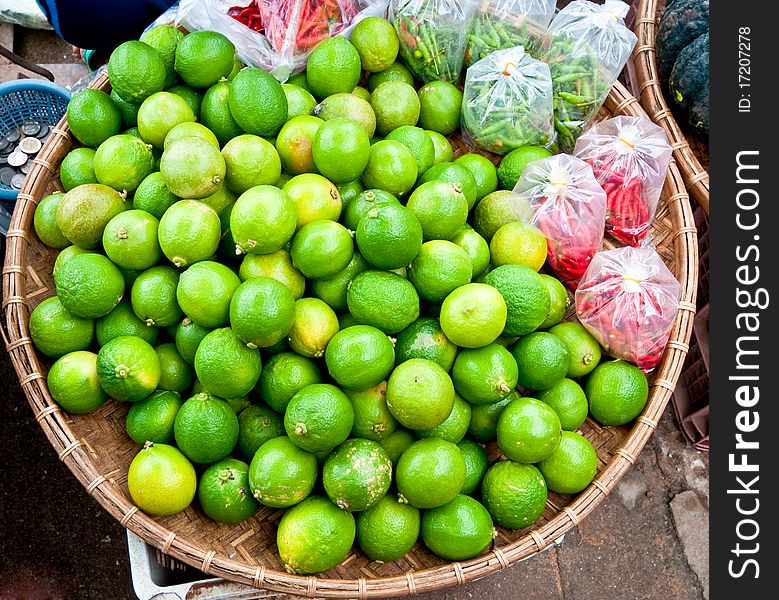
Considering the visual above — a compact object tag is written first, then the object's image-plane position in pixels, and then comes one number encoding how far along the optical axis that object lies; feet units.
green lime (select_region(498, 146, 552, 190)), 2.45
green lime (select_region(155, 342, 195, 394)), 2.21
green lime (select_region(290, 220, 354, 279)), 2.12
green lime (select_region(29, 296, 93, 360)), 2.20
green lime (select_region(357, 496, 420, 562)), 2.08
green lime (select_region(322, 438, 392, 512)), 2.02
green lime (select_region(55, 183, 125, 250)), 2.19
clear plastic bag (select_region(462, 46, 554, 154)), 2.46
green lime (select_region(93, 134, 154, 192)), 2.25
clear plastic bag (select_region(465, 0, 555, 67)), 2.57
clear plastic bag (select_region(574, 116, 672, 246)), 2.46
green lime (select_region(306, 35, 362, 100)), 2.40
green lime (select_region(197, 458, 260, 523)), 2.09
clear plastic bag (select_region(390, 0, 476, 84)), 2.52
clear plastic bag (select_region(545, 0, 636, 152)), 2.52
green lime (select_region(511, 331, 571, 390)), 2.19
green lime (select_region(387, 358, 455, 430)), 2.03
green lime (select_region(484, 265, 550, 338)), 2.18
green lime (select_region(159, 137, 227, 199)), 2.12
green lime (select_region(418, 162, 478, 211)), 2.32
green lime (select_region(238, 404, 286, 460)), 2.17
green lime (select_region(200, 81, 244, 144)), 2.32
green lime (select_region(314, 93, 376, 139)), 2.36
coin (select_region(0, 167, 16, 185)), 3.08
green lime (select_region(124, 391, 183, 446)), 2.14
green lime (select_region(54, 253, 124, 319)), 2.13
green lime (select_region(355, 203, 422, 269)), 2.09
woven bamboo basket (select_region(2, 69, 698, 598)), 2.07
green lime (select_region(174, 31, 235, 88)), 2.33
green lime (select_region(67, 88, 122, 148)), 2.34
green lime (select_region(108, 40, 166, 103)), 2.28
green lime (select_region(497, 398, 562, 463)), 2.10
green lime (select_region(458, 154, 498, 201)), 2.44
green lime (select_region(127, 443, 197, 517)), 2.06
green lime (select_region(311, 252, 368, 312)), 2.21
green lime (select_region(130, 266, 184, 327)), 2.16
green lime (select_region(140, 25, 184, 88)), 2.41
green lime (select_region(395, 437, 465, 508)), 2.03
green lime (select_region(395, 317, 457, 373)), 2.16
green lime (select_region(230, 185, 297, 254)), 2.08
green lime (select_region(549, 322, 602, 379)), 2.30
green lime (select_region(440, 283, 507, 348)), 2.09
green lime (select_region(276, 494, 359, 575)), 2.02
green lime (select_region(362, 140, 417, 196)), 2.27
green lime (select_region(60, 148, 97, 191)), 2.33
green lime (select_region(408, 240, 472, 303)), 2.17
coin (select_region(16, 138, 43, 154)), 3.10
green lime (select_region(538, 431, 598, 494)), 2.17
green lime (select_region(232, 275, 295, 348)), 1.99
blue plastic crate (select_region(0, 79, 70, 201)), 3.02
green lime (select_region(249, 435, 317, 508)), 2.03
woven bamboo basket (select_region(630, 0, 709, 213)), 2.56
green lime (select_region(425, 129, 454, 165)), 2.47
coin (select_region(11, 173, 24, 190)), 3.06
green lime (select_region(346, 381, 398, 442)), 2.12
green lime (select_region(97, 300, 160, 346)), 2.21
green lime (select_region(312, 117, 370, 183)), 2.18
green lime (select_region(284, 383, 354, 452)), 1.99
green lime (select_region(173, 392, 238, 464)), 2.06
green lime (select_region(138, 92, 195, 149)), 2.28
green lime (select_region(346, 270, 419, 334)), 2.11
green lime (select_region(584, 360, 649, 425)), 2.26
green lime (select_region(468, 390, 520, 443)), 2.23
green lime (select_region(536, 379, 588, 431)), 2.24
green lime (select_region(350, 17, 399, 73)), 2.49
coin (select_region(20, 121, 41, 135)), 3.14
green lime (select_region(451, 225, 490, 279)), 2.29
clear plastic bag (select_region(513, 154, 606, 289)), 2.38
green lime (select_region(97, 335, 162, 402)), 2.08
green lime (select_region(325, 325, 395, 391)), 2.04
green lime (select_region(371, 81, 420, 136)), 2.44
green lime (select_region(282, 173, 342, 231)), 2.20
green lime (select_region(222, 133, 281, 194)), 2.21
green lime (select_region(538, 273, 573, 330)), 2.32
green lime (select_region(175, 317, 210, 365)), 2.15
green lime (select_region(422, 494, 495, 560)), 2.08
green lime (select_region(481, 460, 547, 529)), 2.12
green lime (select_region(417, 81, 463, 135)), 2.53
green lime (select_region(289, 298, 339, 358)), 2.13
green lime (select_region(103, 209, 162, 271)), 2.15
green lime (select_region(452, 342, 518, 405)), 2.12
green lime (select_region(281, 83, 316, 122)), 2.39
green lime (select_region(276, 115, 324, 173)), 2.29
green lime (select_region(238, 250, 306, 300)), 2.16
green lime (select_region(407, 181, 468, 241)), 2.22
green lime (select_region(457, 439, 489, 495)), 2.19
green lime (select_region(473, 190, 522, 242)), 2.40
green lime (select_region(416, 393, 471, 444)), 2.15
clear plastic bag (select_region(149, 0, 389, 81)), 2.50
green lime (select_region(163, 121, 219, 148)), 2.23
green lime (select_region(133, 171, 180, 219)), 2.21
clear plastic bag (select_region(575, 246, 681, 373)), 2.29
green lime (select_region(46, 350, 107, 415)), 2.15
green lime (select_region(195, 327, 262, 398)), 2.04
